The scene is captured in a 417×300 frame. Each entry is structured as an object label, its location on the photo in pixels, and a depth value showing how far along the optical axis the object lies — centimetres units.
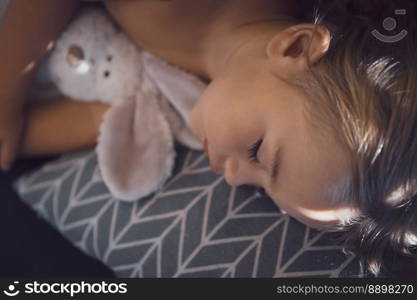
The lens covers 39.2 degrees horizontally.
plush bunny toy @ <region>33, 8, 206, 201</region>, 83
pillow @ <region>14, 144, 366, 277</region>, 74
